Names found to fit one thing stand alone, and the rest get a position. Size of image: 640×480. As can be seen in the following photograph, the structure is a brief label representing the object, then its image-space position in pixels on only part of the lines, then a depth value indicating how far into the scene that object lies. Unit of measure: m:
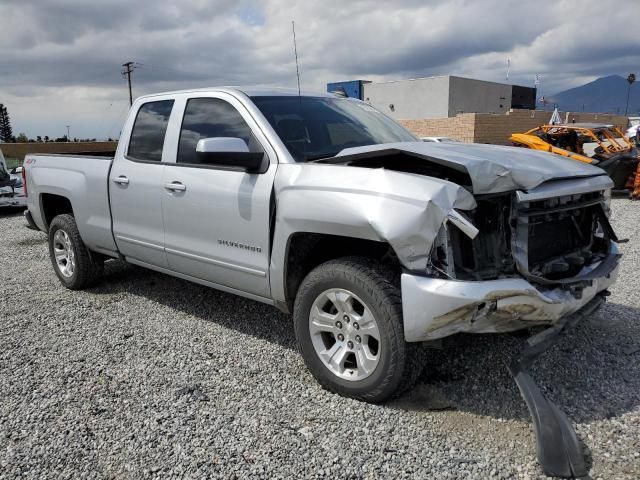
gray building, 43.44
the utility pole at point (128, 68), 42.47
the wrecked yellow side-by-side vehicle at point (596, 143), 12.48
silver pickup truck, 2.82
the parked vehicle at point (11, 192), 12.98
